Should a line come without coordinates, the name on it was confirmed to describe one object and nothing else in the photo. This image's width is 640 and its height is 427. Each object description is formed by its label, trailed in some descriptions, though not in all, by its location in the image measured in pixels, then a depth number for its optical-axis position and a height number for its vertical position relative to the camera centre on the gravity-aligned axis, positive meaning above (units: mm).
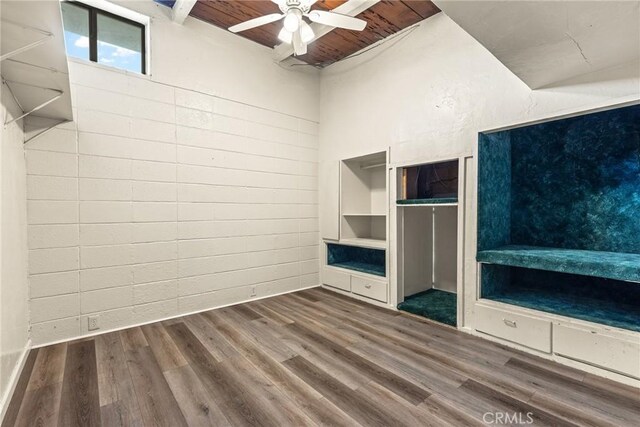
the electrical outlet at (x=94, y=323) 2727 -1095
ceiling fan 2207 +1600
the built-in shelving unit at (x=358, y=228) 3915 -297
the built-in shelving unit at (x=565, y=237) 2068 -284
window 2771 +1814
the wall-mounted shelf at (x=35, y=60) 1259 +866
